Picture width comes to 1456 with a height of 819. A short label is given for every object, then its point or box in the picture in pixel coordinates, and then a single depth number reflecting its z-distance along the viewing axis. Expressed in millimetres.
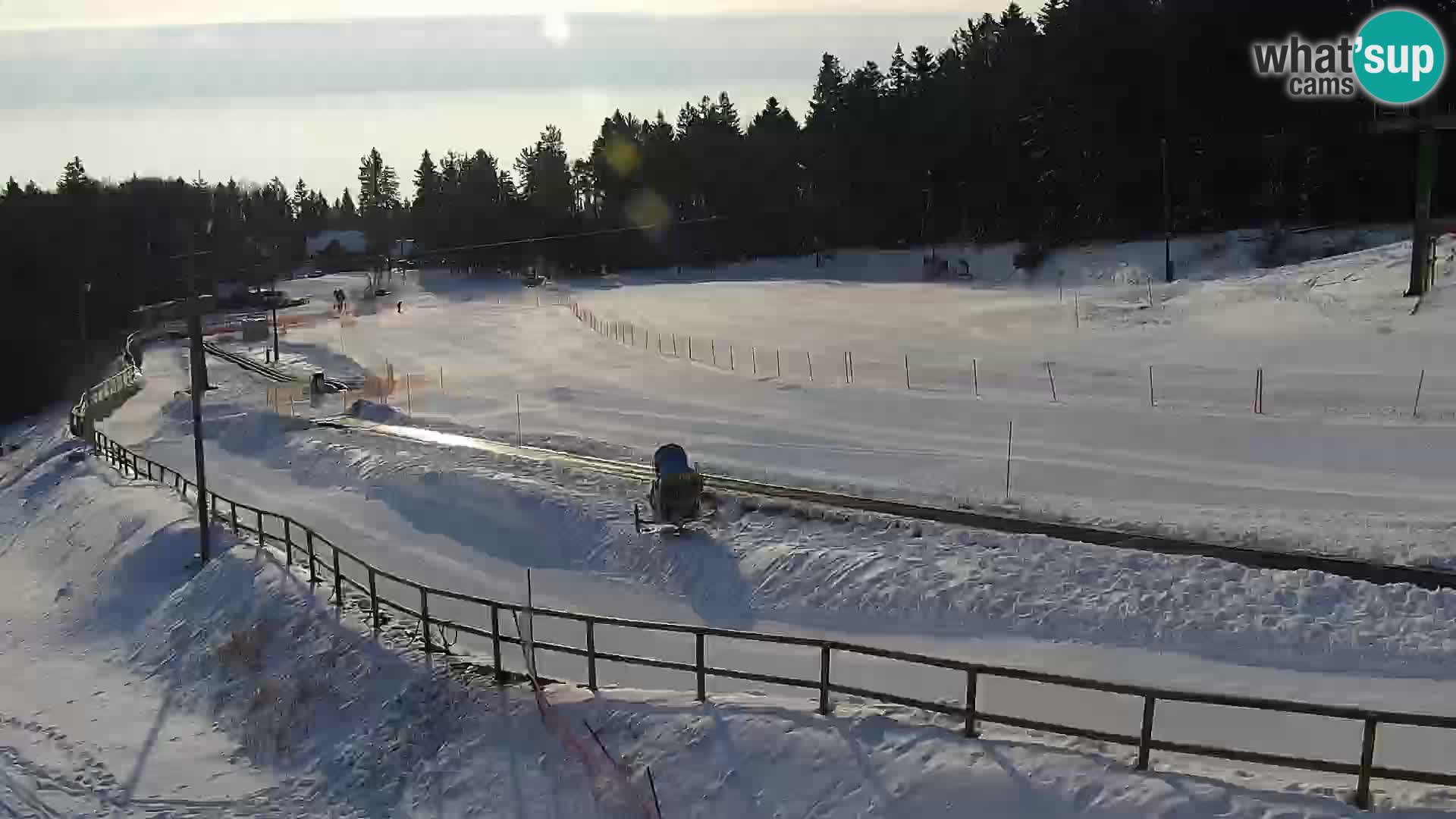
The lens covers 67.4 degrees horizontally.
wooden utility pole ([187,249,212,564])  25828
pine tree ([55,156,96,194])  122312
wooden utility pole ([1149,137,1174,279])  63219
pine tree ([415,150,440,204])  165375
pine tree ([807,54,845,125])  120312
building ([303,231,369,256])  169125
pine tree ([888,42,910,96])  111062
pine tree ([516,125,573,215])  131625
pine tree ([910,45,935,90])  110875
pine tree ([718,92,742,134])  136625
